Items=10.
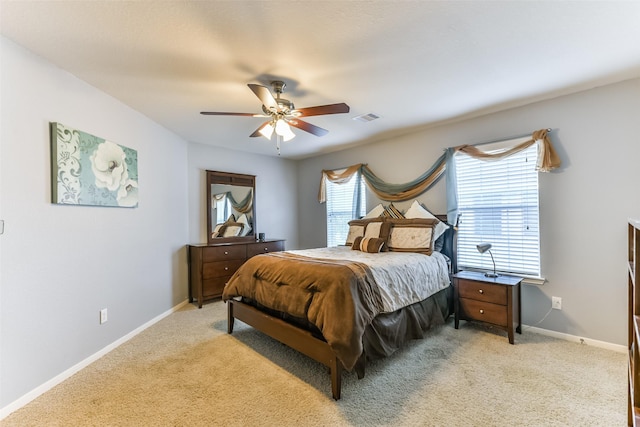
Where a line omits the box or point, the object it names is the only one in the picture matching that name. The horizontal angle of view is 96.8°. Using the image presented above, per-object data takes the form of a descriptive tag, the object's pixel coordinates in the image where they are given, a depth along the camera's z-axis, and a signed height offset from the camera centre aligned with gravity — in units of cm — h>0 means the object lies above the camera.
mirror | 448 +9
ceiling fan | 222 +86
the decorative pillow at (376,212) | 425 -2
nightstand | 272 -92
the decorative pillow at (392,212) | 409 -3
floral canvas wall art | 216 +39
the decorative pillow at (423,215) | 337 -7
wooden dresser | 394 -77
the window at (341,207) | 467 +6
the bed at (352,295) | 199 -71
